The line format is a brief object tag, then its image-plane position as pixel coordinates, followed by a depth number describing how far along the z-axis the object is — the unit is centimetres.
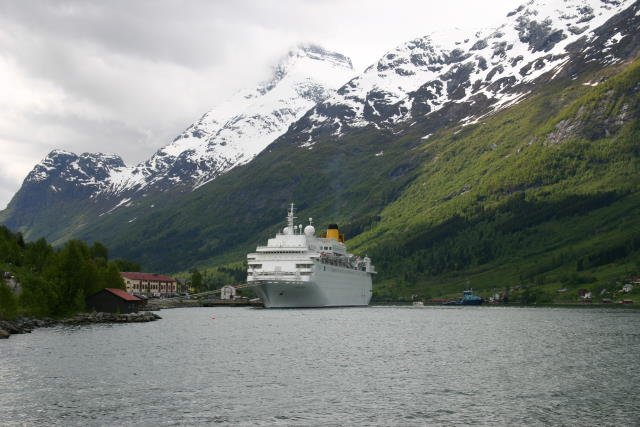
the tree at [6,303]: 11506
